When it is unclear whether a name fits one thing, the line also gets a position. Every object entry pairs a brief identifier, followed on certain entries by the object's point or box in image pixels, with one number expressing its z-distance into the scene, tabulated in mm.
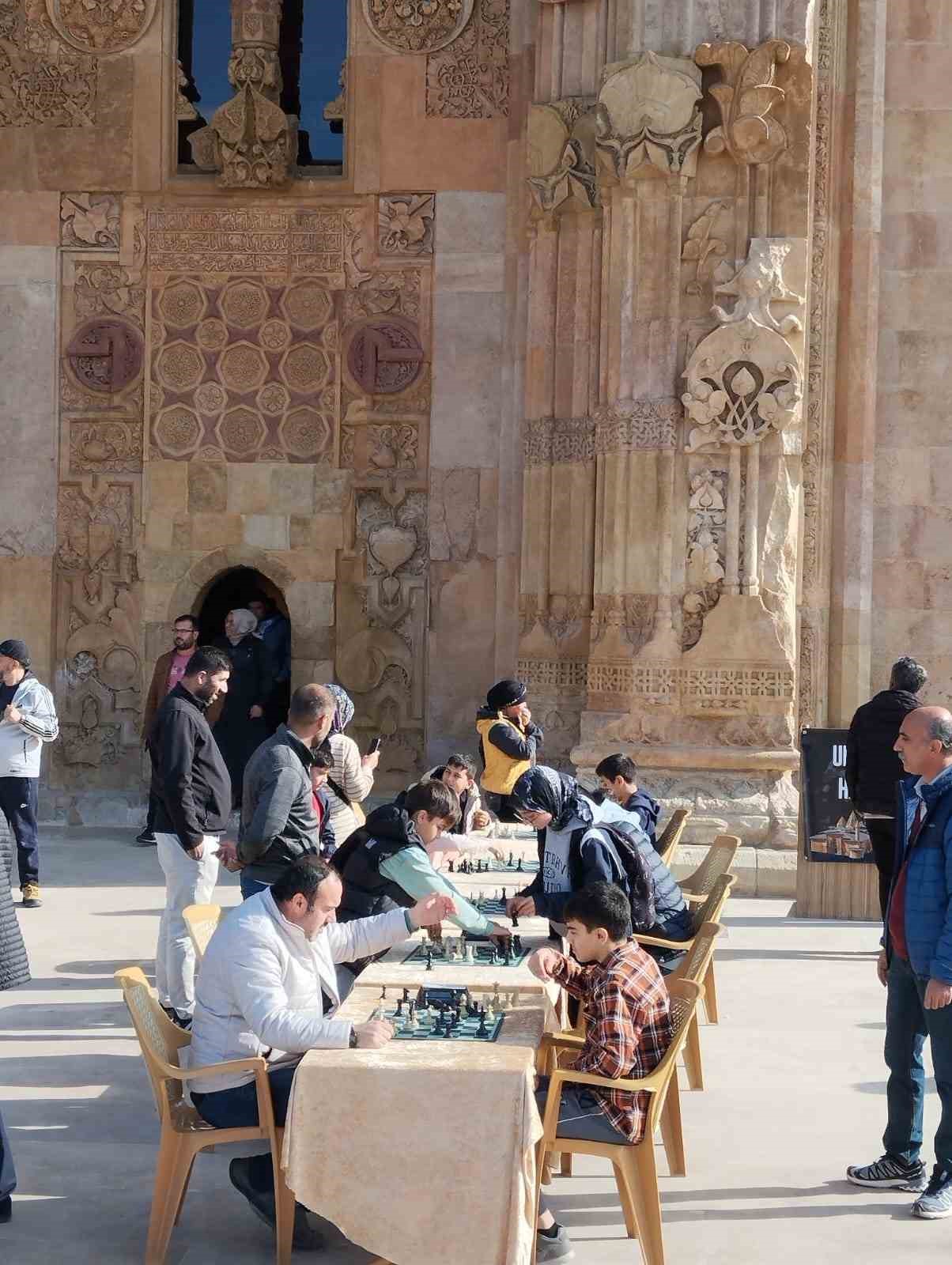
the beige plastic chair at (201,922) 6816
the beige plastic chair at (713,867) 8711
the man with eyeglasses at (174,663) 14203
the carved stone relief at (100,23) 15883
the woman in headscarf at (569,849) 6988
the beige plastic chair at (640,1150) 5180
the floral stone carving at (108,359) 15930
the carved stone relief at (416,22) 15703
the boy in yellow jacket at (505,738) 11344
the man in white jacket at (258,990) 5375
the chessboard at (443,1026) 5207
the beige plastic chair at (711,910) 7449
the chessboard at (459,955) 6254
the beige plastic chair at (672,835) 9941
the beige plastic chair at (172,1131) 5273
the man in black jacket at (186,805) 8219
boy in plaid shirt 5348
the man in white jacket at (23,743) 11266
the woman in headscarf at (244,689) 15328
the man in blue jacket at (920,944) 5828
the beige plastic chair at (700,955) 6285
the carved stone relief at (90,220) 15953
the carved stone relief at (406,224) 15766
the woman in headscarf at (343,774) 9023
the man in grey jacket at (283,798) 7445
